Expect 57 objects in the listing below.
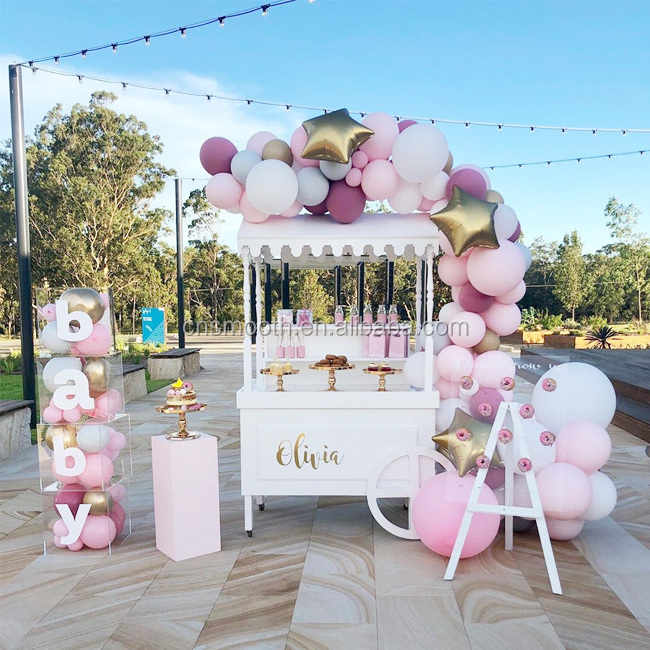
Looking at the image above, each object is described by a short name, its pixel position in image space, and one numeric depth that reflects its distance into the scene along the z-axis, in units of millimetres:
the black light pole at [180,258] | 11516
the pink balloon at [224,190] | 3055
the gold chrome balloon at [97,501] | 2975
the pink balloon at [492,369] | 3186
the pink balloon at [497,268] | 3004
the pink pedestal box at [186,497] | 2814
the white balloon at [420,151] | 2879
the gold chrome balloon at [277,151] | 3092
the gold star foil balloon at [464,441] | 2811
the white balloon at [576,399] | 3090
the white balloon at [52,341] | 2955
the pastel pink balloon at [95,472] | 2971
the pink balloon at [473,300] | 3221
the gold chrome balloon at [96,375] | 3021
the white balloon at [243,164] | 3070
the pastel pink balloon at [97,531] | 2957
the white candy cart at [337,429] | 3072
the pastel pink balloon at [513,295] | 3223
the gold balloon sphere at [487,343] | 3318
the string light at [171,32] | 5027
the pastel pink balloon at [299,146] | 3051
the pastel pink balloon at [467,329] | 3230
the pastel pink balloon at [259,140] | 3195
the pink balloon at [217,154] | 3164
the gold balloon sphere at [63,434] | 2967
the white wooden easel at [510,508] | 2504
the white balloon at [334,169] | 3080
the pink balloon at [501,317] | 3271
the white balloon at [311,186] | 3051
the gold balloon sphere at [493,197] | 3242
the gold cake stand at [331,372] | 3209
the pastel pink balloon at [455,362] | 3191
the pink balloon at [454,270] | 3209
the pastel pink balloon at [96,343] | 3002
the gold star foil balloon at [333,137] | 2852
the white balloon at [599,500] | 2979
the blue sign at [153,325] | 14227
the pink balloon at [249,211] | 3098
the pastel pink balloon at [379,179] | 3055
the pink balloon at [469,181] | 3066
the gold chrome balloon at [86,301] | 2969
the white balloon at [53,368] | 2945
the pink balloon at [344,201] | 3109
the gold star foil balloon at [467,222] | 2879
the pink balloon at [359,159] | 3084
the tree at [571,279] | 24609
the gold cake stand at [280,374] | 3201
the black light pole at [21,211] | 5496
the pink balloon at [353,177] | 3100
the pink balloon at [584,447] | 2963
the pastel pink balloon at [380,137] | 3068
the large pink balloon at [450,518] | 2707
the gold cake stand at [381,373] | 3227
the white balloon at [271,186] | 2869
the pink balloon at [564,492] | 2873
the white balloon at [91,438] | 2971
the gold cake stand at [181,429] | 2922
